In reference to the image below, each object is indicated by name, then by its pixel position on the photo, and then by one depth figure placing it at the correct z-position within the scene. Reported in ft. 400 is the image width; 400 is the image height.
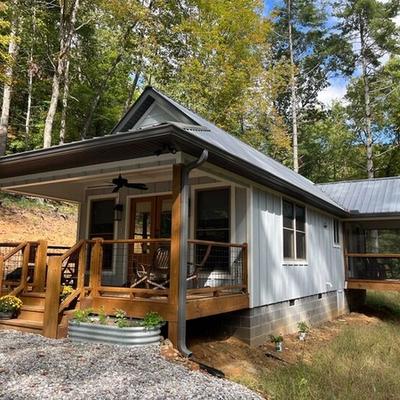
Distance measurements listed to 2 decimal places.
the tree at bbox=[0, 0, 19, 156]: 48.88
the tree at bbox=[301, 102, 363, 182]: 95.50
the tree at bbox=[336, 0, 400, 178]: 76.69
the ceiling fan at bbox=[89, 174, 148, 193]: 24.64
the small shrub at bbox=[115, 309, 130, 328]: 17.58
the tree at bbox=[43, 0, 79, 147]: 53.00
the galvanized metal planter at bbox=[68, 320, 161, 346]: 17.07
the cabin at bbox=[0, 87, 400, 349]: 18.84
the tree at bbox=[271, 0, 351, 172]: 81.61
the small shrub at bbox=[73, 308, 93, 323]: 18.53
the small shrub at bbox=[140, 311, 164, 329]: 17.50
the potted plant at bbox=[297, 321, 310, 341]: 28.60
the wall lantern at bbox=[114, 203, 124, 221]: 29.81
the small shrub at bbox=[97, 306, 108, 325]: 18.26
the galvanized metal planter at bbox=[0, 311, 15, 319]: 20.95
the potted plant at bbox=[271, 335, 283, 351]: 24.73
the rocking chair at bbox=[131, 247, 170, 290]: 20.26
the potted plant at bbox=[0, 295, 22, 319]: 20.99
